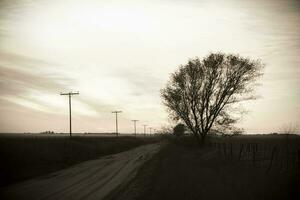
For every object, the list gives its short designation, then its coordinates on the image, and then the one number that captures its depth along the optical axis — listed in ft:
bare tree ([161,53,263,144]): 153.58
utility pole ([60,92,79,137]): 190.36
